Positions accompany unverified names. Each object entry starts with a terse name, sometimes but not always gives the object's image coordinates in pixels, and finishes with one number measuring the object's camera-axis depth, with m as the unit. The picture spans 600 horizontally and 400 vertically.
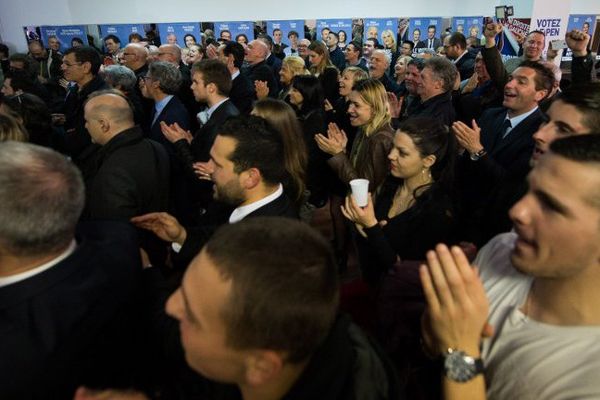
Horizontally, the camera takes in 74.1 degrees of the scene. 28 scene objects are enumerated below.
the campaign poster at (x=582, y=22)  8.70
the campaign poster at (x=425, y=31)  10.31
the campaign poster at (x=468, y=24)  10.63
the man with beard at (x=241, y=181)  1.94
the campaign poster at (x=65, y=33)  8.52
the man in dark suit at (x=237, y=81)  4.82
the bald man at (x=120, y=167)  2.17
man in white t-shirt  0.92
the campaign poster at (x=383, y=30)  9.96
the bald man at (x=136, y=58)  4.93
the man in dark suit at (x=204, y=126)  3.12
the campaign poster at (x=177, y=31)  9.29
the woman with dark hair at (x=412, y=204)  1.96
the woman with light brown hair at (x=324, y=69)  5.41
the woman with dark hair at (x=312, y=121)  3.39
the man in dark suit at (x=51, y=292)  1.05
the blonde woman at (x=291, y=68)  4.96
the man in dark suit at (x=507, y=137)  2.51
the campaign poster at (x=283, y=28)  9.64
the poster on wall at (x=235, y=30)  9.44
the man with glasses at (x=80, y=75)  3.93
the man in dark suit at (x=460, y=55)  5.50
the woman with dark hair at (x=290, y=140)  2.67
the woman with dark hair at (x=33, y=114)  2.85
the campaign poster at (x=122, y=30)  8.97
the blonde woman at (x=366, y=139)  2.79
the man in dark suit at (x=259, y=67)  5.60
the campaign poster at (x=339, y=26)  9.84
